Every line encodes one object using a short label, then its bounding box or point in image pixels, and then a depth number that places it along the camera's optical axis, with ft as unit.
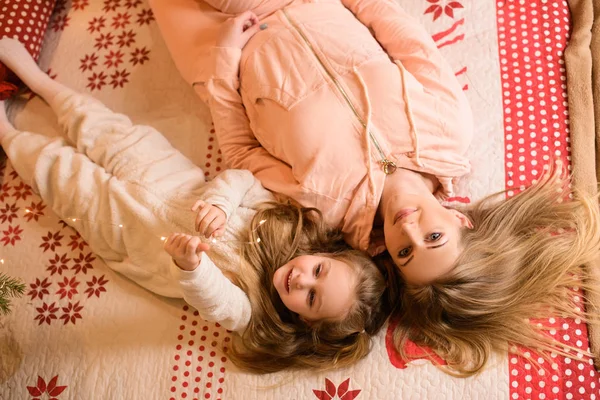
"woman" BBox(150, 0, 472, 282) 3.73
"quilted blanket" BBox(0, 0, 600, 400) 3.59
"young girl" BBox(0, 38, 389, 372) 3.52
